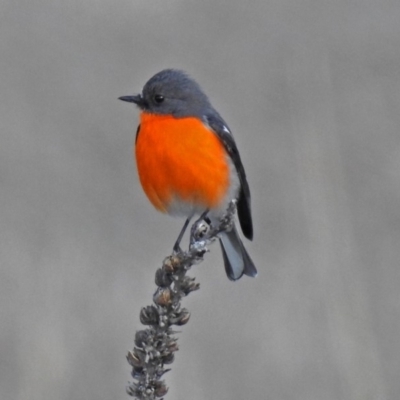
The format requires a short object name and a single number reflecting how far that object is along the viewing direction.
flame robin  10.29
